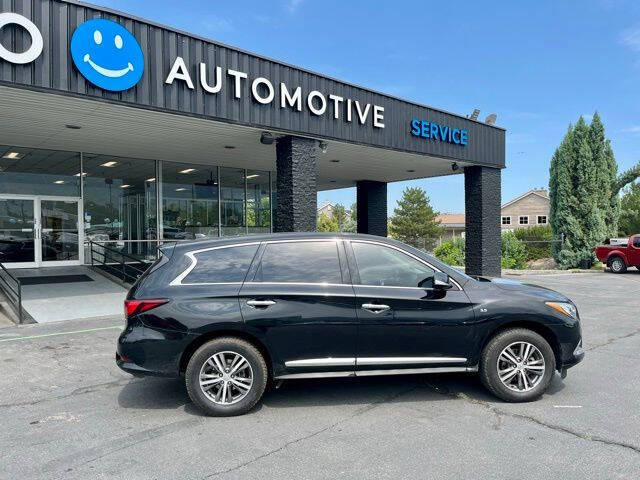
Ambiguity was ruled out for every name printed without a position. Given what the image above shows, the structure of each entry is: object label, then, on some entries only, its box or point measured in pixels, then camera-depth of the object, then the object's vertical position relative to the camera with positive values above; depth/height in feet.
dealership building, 27.14 +9.13
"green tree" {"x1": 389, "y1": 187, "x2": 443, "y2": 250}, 230.68 +12.56
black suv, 14.55 -2.23
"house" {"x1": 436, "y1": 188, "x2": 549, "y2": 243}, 226.99 +17.15
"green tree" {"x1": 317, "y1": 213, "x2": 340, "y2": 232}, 219.20 +11.29
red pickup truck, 67.05 -1.36
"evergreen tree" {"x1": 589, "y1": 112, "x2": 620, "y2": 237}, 78.28 +12.02
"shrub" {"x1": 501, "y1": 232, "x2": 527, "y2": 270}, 78.39 -1.11
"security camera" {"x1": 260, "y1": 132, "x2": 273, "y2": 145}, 36.40 +8.34
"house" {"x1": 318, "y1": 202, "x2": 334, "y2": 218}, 451.12 +39.46
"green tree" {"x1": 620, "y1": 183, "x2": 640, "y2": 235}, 131.75 +8.02
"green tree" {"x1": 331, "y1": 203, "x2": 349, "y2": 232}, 356.26 +28.90
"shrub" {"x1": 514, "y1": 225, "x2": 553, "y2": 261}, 102.78 +1.82
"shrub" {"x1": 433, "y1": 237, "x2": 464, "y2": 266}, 85.05 -0.91
